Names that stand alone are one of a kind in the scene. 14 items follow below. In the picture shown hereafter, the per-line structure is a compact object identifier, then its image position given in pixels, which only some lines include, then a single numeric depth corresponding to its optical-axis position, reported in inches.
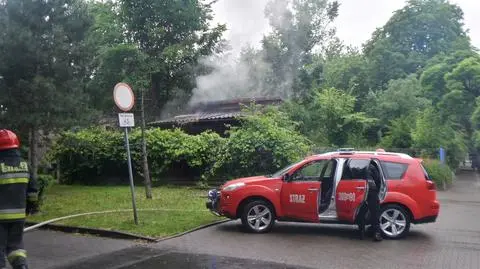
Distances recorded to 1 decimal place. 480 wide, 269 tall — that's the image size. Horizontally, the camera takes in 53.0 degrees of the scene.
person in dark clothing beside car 343.3
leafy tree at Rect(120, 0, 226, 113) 1013.8
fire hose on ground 381.0
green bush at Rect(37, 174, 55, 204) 434.0
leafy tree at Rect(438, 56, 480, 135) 839.1
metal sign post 362.6
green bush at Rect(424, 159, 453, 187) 735.7
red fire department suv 350.3
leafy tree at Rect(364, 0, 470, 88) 1507.1
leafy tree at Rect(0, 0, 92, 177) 511.5
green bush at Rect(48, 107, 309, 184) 634.8
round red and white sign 361.4
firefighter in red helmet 213.3
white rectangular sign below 373.7
